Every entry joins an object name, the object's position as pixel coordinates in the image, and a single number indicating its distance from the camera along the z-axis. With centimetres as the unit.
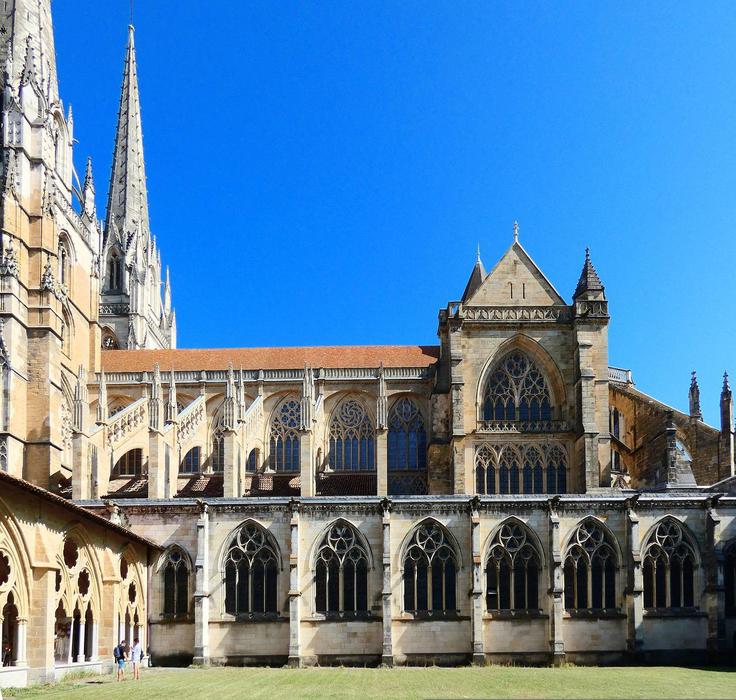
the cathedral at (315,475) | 3384
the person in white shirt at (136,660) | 2791
